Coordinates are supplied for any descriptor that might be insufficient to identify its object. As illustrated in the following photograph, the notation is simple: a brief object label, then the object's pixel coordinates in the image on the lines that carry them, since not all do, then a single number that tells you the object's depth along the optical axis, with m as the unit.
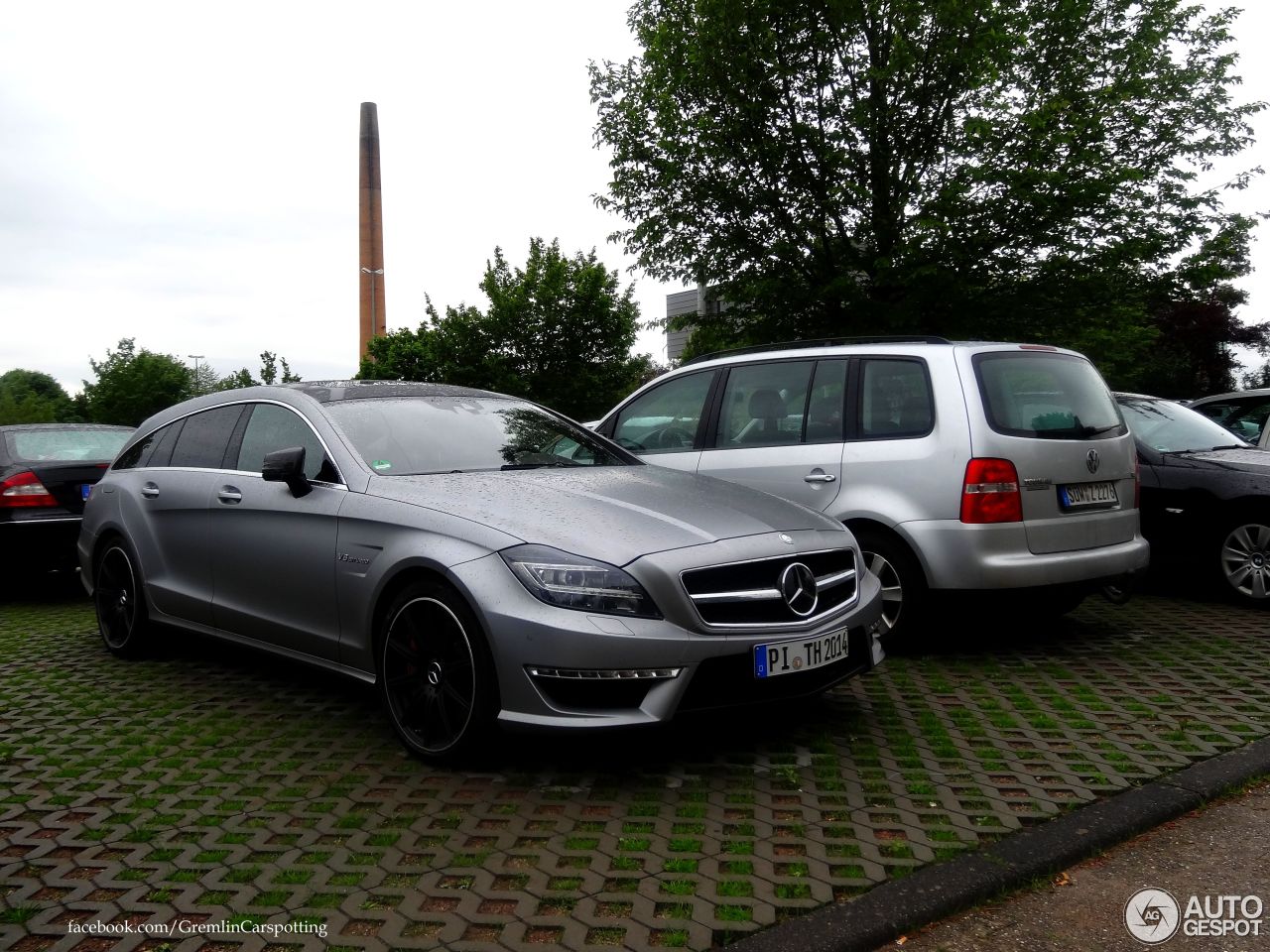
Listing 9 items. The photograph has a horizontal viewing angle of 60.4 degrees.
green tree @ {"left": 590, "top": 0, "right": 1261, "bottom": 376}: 13.58
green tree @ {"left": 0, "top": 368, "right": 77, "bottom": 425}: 60.31
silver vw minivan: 5.64
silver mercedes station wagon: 3.86
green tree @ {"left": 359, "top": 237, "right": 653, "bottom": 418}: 34.94
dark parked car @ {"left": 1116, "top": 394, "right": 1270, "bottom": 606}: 7.43
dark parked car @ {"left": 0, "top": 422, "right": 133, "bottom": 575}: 8.33
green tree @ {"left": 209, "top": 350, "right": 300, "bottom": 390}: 37.84
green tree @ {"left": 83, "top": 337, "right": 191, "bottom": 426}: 52.41
